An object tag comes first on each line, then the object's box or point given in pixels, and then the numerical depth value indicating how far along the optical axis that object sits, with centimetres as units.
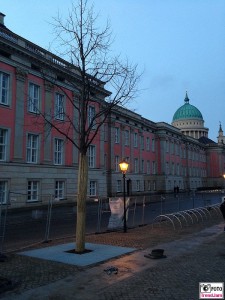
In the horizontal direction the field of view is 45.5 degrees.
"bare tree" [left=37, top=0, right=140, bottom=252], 862
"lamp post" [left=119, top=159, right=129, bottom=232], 1262
